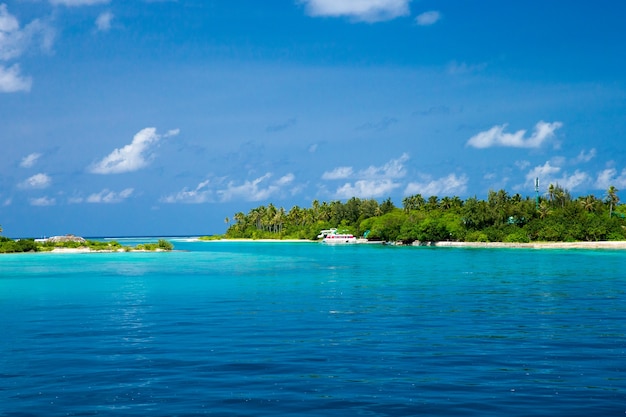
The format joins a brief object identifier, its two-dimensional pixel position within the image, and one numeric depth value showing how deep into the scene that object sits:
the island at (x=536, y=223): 167.88
